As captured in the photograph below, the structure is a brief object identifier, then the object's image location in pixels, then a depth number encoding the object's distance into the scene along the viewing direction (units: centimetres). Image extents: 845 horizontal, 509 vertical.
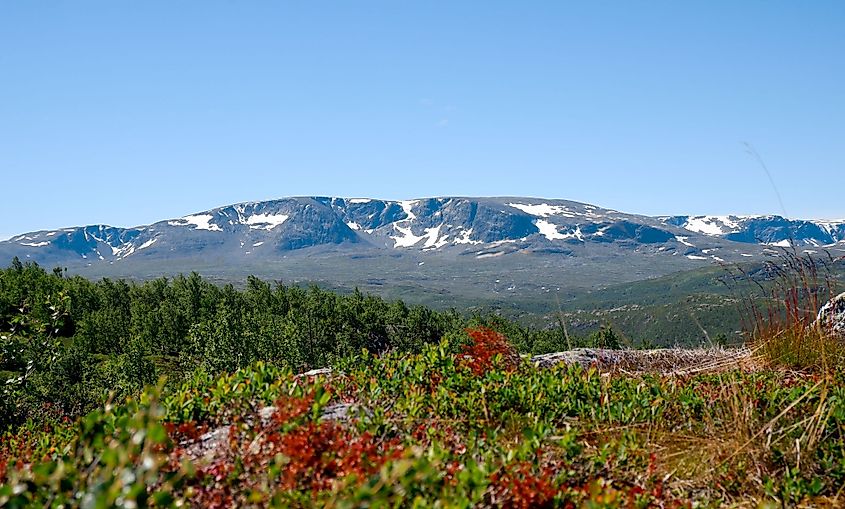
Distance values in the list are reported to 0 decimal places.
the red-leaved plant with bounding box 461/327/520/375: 776
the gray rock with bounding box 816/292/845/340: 959
